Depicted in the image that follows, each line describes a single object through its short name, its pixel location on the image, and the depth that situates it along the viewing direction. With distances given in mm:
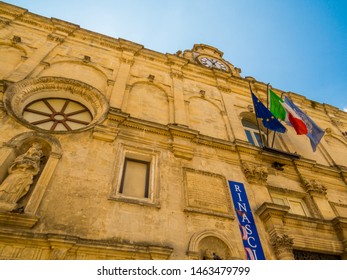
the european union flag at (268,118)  11297
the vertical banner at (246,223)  6922
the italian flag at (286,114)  11812
